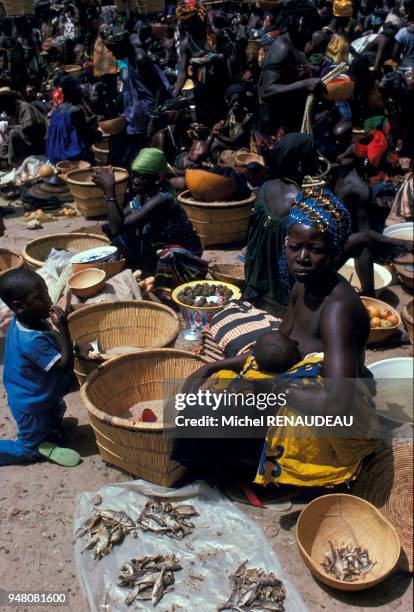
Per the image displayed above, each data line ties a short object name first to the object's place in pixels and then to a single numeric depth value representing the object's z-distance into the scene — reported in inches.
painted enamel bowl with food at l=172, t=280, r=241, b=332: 154.7
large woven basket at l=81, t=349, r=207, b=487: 100.8
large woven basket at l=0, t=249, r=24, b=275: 182.7
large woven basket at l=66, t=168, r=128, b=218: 238.5
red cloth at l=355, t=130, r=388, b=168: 175.8
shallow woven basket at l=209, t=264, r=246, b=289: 179.8
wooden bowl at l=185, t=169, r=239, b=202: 202.8
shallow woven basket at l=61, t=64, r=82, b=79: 450.3
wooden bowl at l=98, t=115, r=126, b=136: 297.0
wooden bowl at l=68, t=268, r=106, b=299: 155.7
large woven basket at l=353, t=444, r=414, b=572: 99.7
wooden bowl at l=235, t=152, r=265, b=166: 271.1
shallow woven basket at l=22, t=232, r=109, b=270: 187.8
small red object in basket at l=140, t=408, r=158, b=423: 119.5
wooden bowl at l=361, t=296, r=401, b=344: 154.0
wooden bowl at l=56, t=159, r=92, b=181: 284.5
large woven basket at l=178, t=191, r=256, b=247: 207.0
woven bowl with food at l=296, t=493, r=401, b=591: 90.0
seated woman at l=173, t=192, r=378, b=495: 86.2
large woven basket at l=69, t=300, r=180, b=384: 145.3
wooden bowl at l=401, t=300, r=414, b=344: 147.9
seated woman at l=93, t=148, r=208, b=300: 168.1
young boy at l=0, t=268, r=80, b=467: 107.5
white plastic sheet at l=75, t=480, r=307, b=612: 86.6
